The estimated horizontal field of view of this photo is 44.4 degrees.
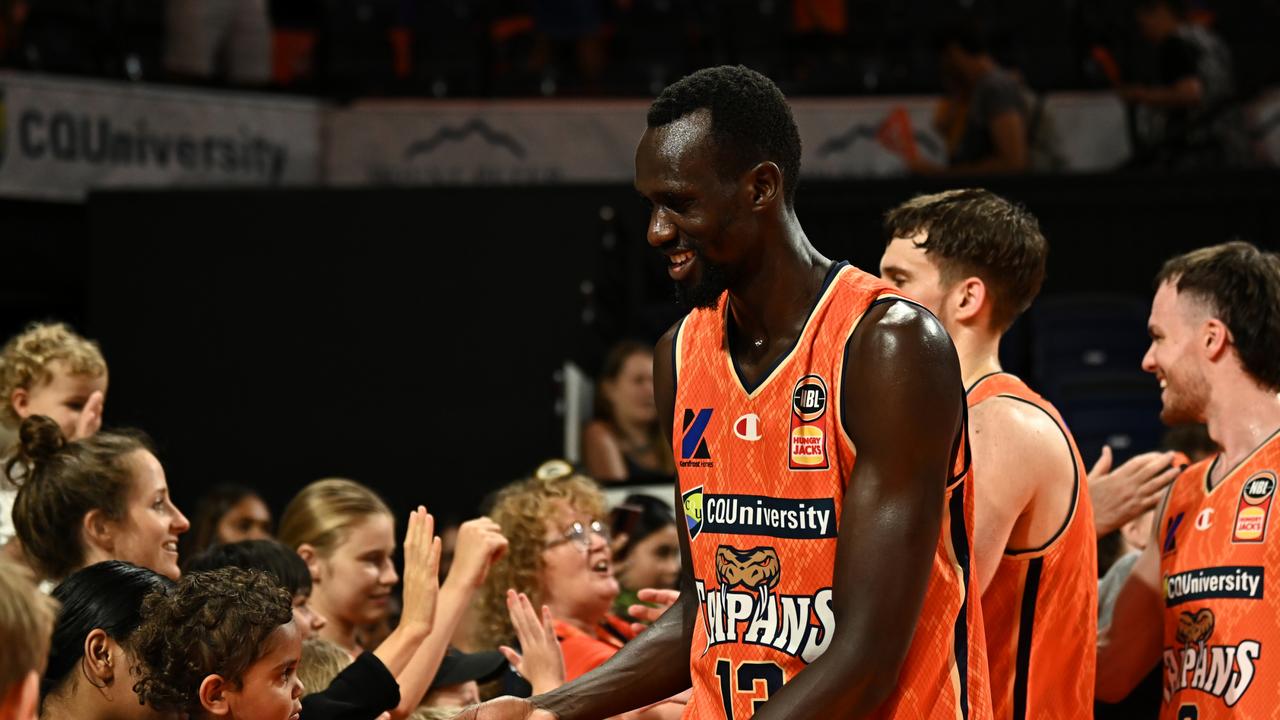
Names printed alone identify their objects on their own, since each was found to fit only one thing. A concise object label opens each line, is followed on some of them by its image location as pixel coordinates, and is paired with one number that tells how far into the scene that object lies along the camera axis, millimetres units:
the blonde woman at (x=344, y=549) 4789
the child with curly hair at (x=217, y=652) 3193
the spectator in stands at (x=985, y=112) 9539
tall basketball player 2352
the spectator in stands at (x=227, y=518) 6844
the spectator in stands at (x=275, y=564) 4203
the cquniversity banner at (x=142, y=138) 9867
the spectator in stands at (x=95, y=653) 3193
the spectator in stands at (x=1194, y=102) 9695
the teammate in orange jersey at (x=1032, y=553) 3098
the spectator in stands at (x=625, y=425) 7660
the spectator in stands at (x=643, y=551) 5668
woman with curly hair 4879
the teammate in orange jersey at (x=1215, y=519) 3477
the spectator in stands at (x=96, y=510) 3973
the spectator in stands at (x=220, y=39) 10992
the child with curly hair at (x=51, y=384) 4988
